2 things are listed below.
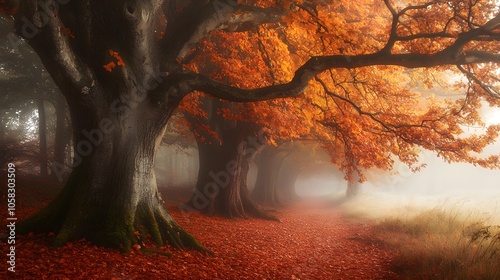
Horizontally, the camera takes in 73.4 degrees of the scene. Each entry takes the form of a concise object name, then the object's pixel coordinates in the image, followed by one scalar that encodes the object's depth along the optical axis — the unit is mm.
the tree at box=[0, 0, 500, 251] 6738
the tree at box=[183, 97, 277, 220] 15656
